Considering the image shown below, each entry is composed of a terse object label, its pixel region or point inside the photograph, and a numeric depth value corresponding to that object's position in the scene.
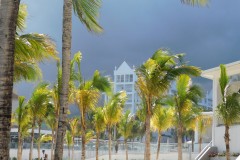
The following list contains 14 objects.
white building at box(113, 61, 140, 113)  117.07
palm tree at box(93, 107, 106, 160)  29.55
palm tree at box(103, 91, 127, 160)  28.80
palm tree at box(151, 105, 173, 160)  28.17
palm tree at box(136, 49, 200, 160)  18.44
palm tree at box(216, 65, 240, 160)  20.83
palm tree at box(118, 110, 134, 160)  40.16
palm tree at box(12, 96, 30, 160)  27.23
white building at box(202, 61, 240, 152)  27.92
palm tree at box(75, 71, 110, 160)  20.50
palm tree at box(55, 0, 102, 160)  11.15
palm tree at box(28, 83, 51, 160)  25.16
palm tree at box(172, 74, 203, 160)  22.47
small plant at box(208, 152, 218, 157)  28.70
